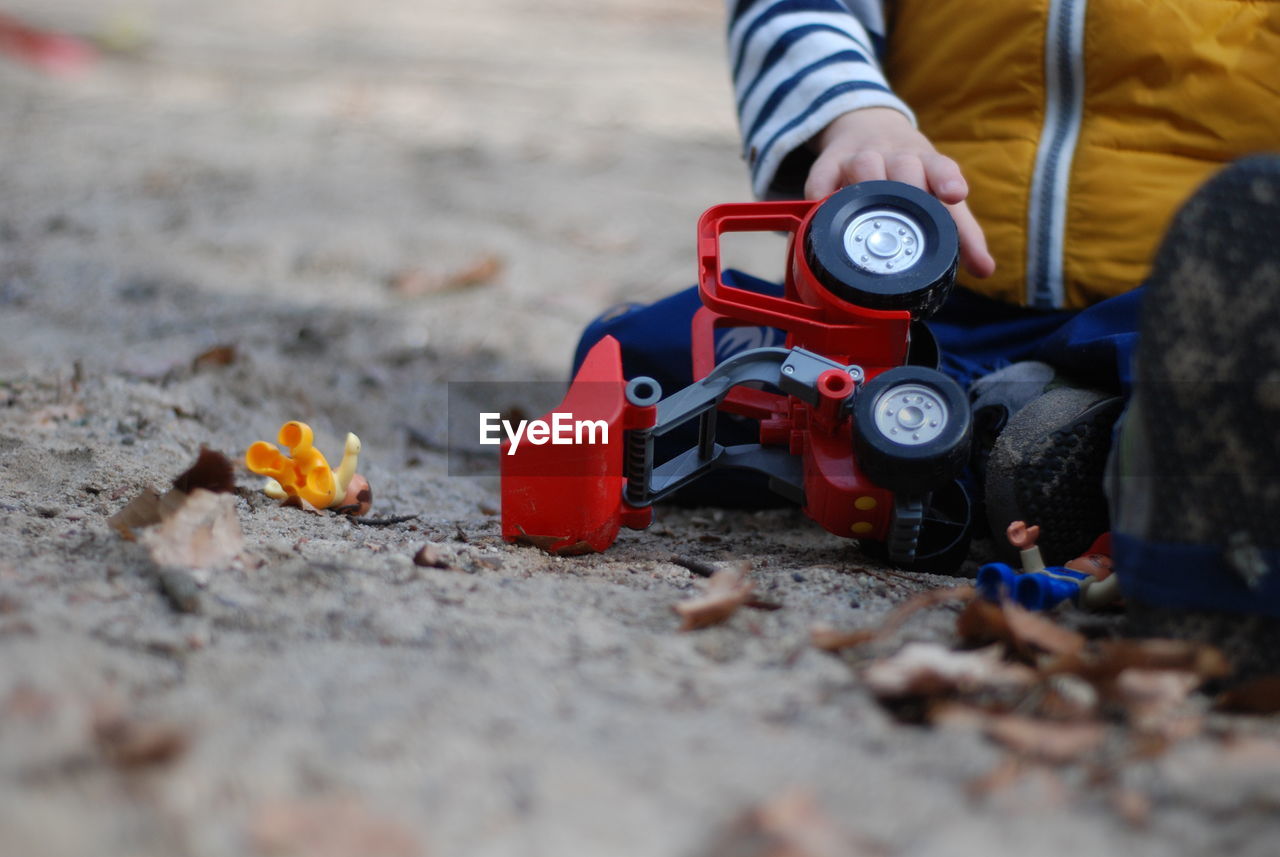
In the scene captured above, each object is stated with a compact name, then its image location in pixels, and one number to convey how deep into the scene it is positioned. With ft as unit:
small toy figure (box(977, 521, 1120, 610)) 3.11
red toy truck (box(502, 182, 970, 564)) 3.23
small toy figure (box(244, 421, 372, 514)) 3.46
